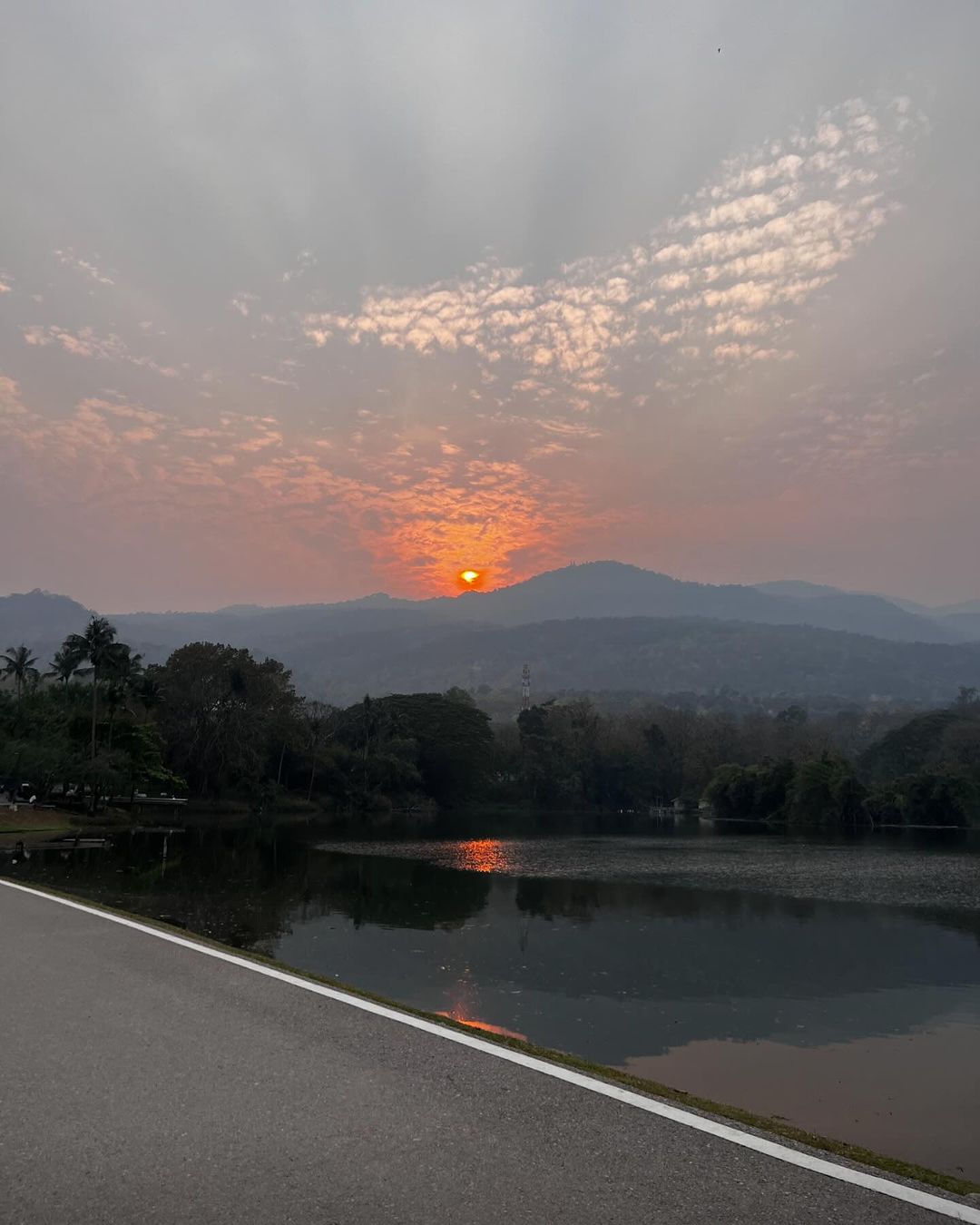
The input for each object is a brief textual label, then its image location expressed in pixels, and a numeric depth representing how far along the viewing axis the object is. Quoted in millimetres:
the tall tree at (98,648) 71250
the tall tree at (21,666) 88125
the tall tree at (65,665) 76562
